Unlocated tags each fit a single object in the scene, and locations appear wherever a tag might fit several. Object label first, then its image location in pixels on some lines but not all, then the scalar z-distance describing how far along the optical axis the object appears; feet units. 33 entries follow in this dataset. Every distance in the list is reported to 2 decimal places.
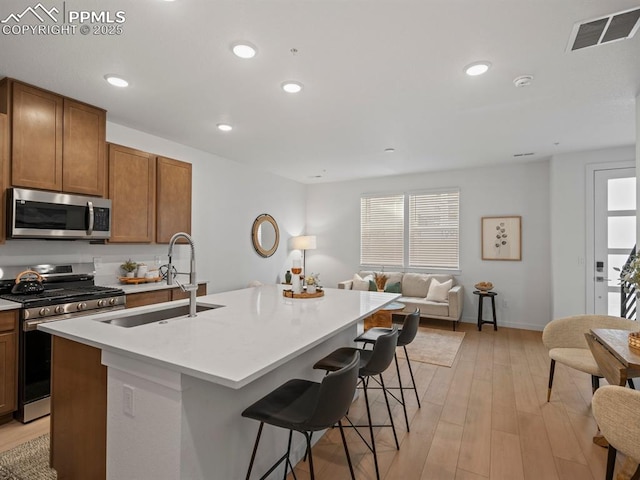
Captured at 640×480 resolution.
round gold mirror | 19.40
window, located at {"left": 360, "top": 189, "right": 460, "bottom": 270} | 20.12
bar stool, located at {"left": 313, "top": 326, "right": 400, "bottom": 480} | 6.37
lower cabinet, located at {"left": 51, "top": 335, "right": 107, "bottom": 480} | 5.31
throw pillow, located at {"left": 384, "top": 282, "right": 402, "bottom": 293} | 19.31
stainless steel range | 8.35
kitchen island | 4.33
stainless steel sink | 6.93
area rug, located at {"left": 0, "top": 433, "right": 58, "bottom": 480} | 6.55
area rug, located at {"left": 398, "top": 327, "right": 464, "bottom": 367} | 13.29
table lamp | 22.70
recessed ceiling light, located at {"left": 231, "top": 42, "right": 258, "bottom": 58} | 7.34
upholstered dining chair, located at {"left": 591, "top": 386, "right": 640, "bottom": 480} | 4.86
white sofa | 17.46
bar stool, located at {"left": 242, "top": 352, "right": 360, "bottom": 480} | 4.45
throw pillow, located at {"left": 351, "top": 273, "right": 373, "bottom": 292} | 19.71
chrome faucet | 6.76
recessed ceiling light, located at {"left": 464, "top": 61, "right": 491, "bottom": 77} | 8.07
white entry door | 14.51
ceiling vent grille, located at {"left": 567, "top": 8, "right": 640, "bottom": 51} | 6.35
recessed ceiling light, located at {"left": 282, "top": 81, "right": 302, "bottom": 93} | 9.09
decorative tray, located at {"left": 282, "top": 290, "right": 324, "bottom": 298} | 9.17
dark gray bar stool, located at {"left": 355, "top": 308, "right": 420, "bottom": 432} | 8.08
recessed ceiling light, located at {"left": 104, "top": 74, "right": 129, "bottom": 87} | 8.82
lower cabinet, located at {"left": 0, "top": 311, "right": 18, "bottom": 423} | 8.04
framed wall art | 18.24
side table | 17.67
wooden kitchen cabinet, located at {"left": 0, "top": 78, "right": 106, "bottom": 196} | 8.97
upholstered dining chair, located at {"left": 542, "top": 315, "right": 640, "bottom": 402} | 9.04
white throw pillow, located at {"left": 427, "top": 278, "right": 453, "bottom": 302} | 18.13
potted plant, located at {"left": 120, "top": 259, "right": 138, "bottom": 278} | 12.59
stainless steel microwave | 8.93
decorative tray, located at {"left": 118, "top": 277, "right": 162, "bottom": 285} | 12.18
